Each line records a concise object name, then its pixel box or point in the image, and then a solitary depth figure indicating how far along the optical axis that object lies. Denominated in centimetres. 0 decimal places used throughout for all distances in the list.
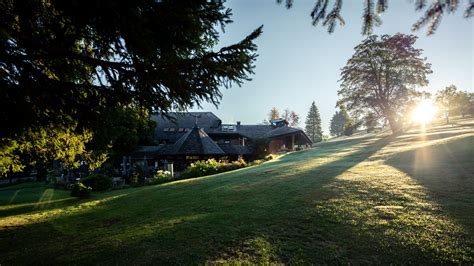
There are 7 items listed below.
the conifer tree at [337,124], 10262
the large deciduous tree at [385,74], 3212
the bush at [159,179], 2033
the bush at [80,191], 1542
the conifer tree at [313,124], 8500
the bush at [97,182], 1878
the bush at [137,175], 2298
